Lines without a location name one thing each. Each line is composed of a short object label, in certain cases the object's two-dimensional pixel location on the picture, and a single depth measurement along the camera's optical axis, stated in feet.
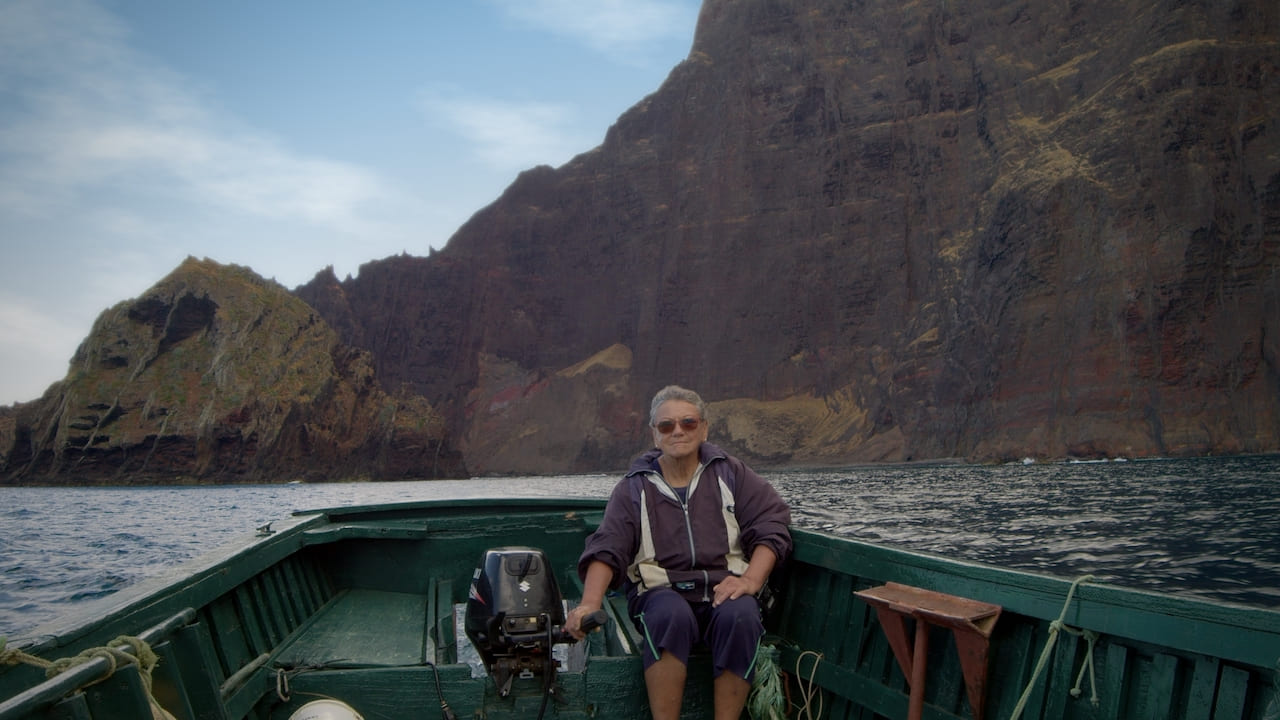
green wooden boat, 7.90
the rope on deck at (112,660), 7.61
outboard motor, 12.03
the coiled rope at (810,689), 12.98
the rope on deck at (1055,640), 8.89
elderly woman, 11.64
